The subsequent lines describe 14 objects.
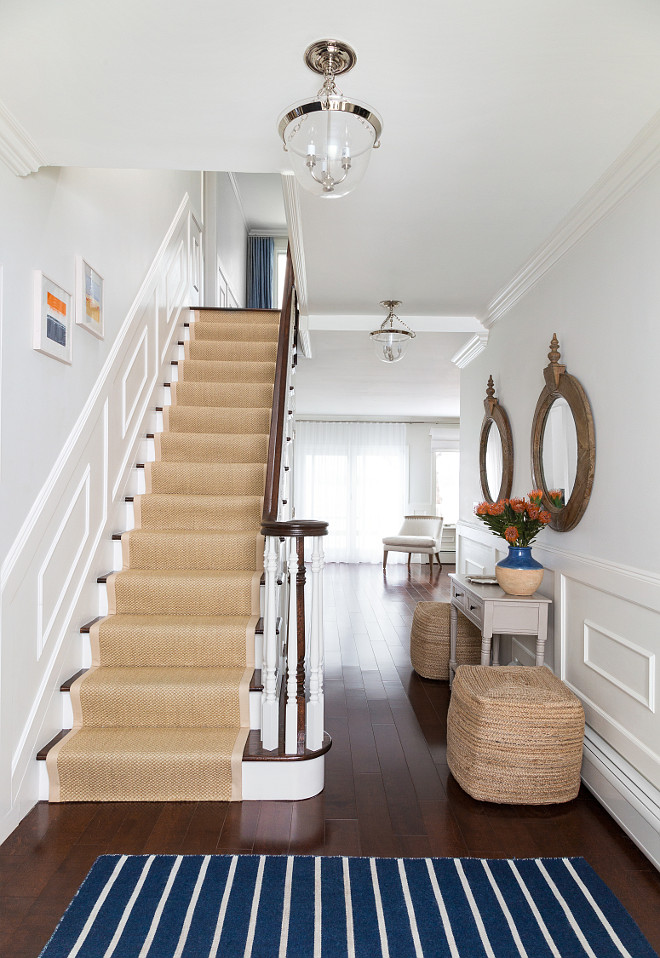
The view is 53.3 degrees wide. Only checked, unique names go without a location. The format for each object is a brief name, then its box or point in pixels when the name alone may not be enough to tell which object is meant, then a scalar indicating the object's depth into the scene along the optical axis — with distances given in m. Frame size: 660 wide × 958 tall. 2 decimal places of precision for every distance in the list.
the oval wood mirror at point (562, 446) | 2.83
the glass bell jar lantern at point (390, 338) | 4.27
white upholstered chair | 9.47
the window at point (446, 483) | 11.05
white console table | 3.17
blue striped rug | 1.72
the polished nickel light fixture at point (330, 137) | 1.58
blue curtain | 9.34
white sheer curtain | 10.82
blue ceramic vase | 3.20
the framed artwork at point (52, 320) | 2.48
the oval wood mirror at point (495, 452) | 4.15
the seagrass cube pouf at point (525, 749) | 2.51
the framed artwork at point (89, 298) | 2.94
